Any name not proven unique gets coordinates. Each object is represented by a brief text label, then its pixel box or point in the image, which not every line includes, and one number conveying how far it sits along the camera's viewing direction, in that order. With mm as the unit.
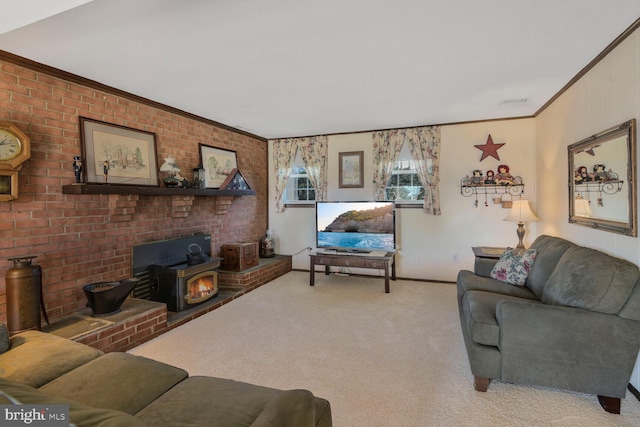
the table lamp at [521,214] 3867
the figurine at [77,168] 2762
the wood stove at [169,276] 3332
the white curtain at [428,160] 4676
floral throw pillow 2971
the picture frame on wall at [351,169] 5145
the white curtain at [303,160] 5340
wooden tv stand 4288
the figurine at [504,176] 4359
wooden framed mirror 2127
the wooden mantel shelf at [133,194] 2709
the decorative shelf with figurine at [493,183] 4375
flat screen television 4625
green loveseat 1874
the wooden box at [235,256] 4430
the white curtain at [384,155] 4883
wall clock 2240
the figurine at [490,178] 4422
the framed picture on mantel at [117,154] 2900
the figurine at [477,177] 4477
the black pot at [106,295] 2619
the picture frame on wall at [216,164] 4293
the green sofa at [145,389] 1171
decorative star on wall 4426
